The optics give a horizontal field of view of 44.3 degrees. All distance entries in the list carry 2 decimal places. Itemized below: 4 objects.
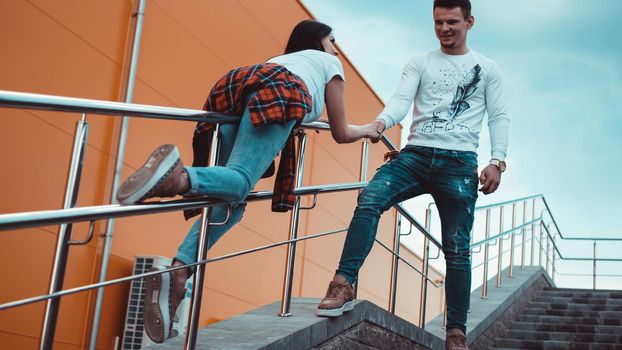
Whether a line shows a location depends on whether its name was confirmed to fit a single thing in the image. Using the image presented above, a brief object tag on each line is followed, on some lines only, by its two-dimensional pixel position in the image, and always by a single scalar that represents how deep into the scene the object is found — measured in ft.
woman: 6.56
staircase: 16.76
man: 10.09
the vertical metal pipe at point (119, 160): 16.15
